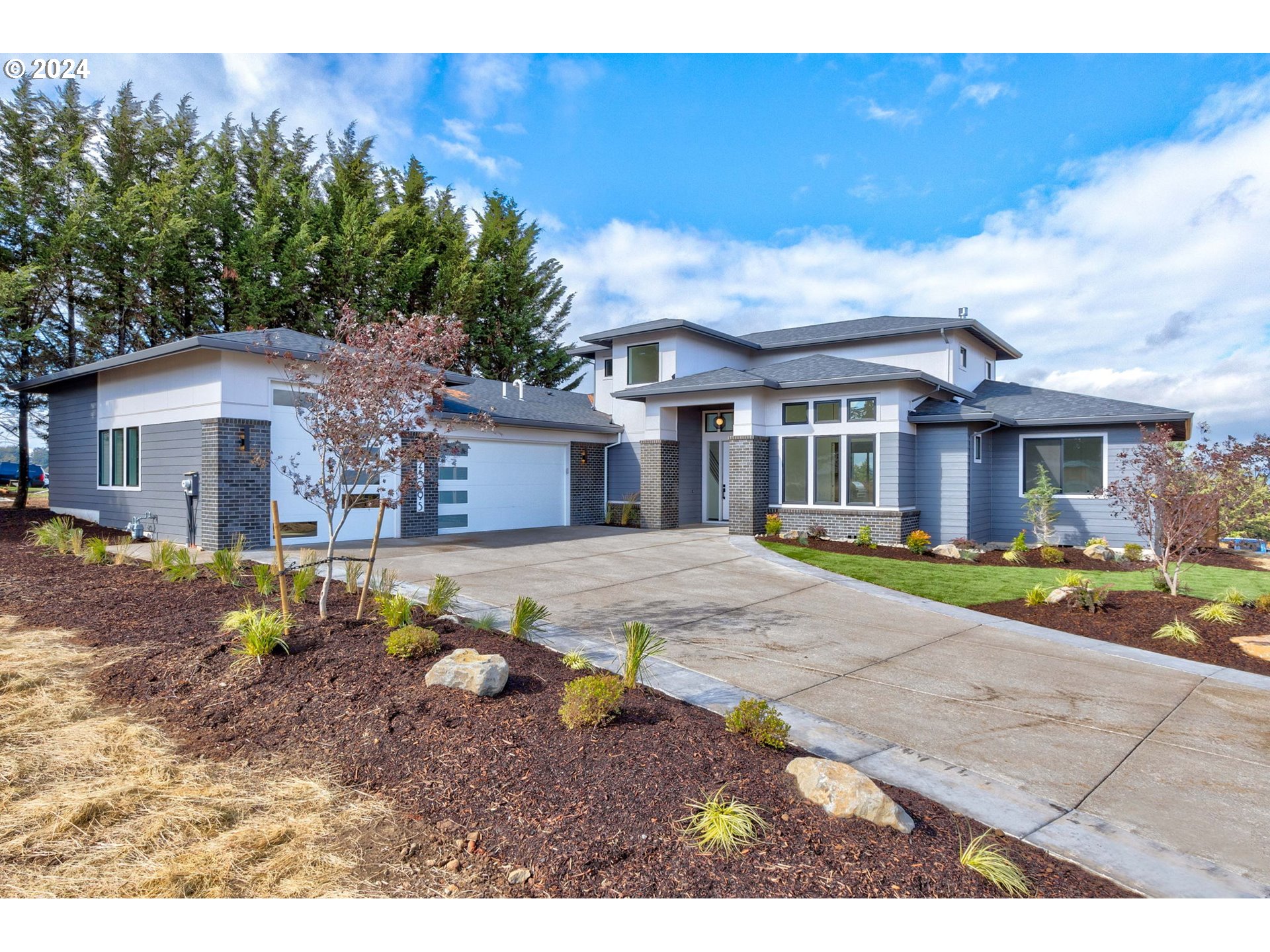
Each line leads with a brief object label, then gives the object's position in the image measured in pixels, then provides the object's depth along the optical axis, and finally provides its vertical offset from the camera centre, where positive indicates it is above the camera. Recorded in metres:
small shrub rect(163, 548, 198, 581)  7.65 -1.11
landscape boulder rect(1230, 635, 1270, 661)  6.38 -1.64
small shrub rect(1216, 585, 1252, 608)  7.72 -1.40
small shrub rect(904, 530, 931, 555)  12.82 -1.27
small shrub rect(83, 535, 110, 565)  9.29 -1.12
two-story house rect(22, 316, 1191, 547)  11.86 +0.77
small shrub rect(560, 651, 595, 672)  5.08 -1.45
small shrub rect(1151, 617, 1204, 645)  6.69 -1.60
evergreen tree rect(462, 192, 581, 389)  29.20 +7.63
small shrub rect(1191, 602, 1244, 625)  7.23 -1.51
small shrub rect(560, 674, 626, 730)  3.80 -1.31
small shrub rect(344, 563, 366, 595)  6.83 -1.08
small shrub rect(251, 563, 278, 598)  6.48 -1.05
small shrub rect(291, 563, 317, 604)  6.41 -1.04
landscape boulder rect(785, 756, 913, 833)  2.98 -1.47
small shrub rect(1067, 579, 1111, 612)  7.85 -1.44
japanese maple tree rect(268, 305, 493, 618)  5.57 +0.67
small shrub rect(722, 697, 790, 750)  3.73 -1.41
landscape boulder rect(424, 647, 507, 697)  4.23 -1.28
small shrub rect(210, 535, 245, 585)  7.41 -1.05
